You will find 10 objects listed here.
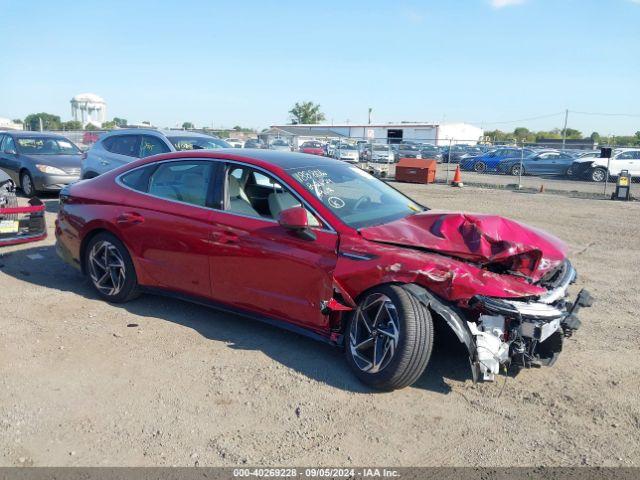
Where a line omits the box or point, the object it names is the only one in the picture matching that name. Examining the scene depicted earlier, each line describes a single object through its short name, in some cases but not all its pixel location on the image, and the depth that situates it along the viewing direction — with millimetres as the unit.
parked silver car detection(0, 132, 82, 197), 12328
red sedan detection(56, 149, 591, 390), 3643
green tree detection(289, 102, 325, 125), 95875
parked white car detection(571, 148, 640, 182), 23938
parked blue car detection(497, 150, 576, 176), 26062
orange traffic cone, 20328
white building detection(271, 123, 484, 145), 63262
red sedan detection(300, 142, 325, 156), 31516
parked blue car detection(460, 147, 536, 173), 27688
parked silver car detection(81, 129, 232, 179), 9820
